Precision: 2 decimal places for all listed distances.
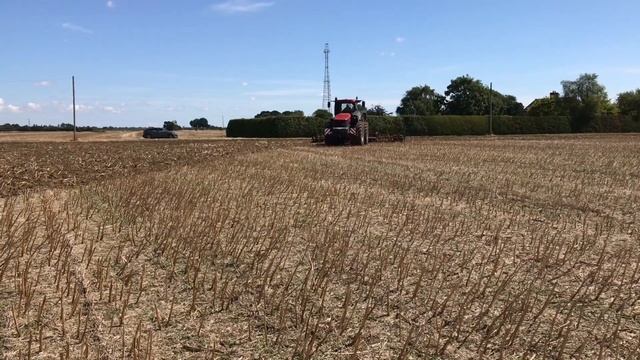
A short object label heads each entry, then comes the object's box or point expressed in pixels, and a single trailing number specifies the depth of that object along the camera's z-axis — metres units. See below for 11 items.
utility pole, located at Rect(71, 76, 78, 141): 56.43
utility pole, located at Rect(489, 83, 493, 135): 69.19
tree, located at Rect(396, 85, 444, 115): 109.64
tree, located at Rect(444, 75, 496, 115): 100.19
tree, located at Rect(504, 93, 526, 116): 107.56
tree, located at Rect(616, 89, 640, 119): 82.38
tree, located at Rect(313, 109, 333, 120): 65.19
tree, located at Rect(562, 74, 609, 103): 91.19
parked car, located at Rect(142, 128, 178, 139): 64.50
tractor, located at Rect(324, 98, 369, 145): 31.86
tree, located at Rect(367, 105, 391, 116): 83.21
